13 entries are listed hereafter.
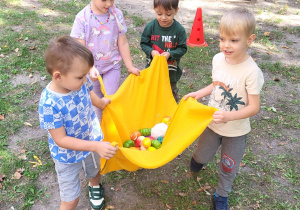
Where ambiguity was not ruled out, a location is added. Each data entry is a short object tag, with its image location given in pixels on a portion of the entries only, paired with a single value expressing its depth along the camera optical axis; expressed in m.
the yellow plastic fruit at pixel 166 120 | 2.57
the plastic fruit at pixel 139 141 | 2.49
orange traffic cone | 4.49
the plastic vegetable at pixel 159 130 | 2.57
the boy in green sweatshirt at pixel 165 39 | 2.51
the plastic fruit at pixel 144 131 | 2.59
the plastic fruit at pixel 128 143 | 2.43
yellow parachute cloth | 1.76
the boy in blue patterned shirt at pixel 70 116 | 1.46
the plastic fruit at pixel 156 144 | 2.51
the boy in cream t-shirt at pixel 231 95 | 1.67
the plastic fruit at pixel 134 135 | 2.52
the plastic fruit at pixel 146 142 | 2.46
